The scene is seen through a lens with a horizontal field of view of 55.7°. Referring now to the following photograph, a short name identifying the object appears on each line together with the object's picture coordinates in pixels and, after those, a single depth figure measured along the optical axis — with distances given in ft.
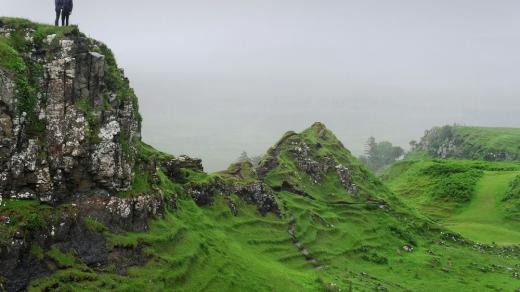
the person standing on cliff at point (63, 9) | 168.66
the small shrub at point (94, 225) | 148.97
